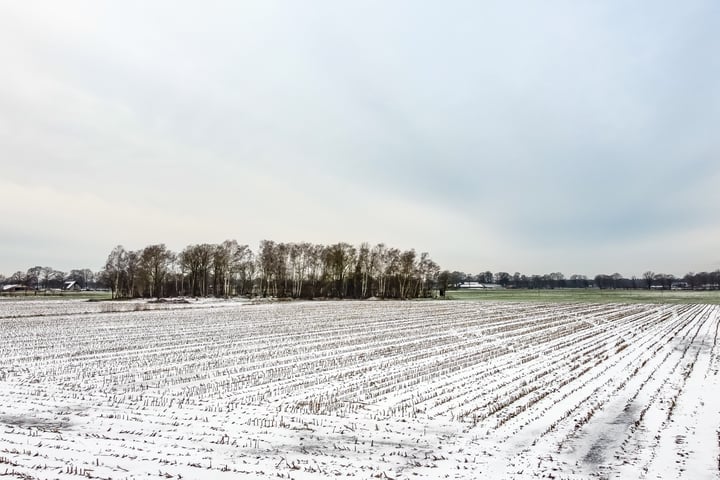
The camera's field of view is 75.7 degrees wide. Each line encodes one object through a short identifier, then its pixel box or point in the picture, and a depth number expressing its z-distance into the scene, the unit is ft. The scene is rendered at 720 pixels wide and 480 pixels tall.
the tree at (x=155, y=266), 335.96
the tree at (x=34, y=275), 555.28
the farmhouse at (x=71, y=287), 637.30
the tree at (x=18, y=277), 555.28
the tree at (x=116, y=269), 351.05
